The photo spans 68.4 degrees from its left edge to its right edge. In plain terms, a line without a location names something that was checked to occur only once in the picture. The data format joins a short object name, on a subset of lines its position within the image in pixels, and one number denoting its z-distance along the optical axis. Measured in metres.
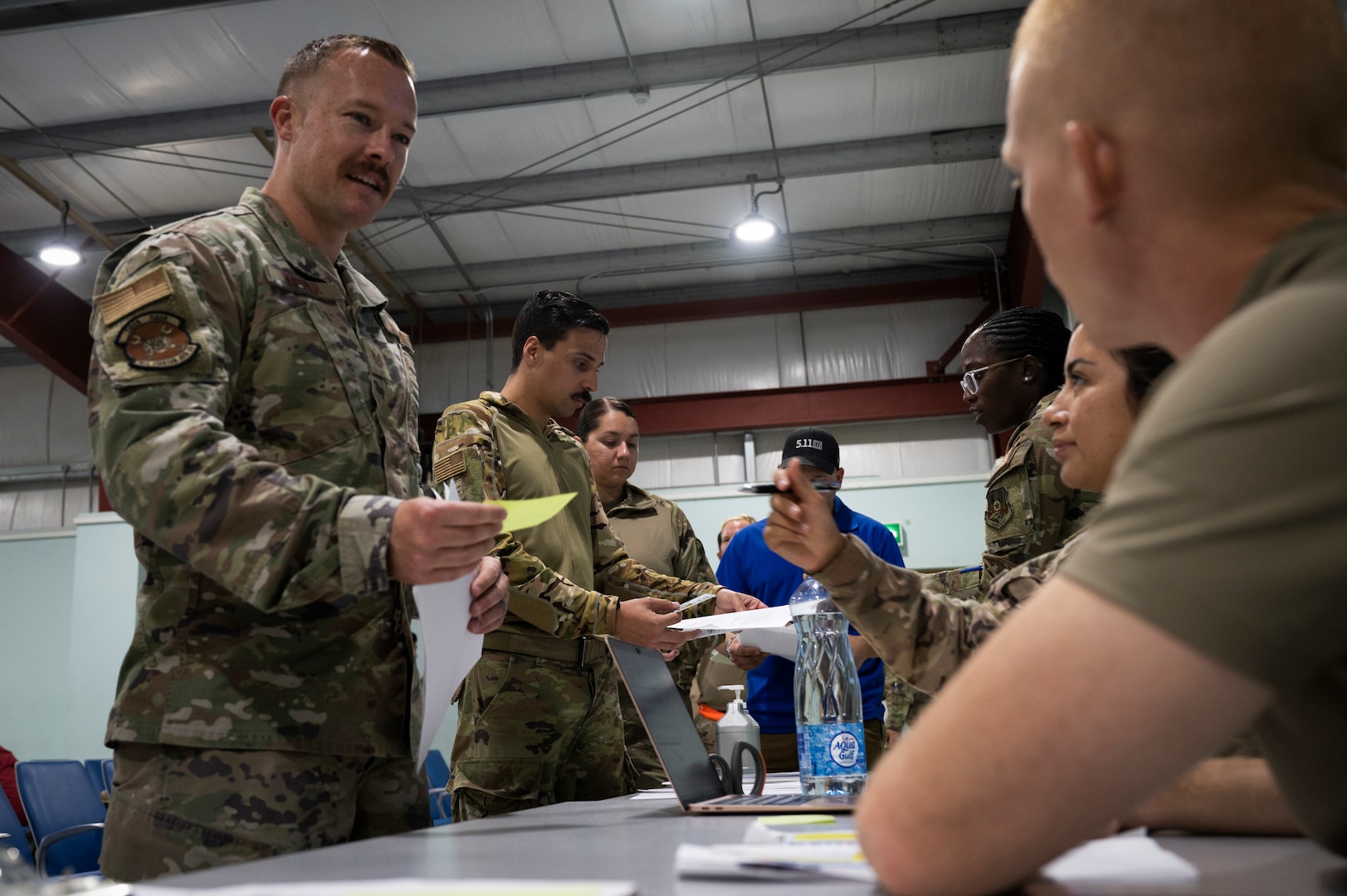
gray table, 0.69
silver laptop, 1.32
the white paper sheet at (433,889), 0.66
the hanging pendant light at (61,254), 6.70
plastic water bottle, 1.86
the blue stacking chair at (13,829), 3.86
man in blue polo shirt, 3.06
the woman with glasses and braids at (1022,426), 2.42
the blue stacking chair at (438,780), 6.13
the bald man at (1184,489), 0.50
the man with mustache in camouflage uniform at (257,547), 1.17
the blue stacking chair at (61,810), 4.02
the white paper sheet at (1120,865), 0.70
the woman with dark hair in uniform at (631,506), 3.78
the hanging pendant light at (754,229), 6.75
